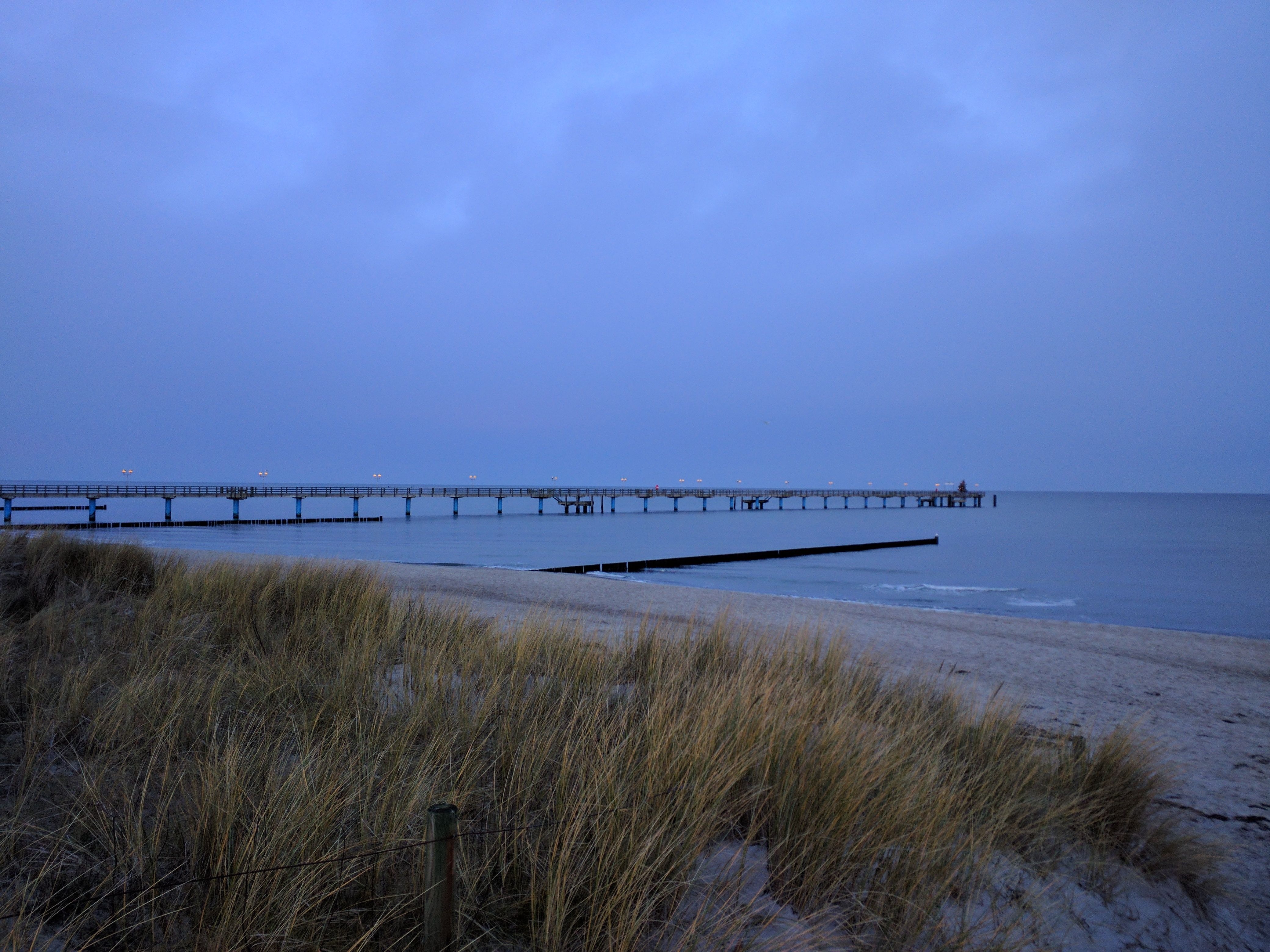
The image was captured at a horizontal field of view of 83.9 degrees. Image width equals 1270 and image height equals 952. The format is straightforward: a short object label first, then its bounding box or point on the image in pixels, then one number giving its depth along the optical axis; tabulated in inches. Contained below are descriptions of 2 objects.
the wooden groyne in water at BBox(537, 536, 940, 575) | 983.9
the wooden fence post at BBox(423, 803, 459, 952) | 74.7
